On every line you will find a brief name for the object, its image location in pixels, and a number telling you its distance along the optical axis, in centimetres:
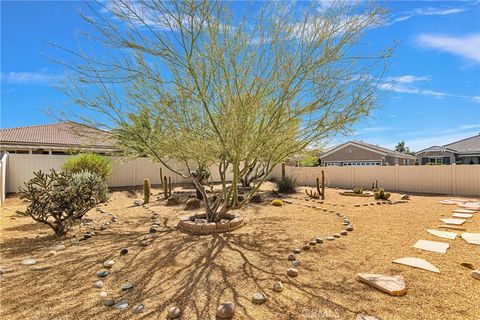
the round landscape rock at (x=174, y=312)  250
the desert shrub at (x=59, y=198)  505
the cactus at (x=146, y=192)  992
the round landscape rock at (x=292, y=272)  338
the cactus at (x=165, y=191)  1115
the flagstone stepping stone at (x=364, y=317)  241
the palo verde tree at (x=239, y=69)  404
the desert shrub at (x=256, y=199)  1018
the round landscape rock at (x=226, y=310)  249
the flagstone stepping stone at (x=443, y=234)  508
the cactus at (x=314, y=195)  1133
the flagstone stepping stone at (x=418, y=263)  354
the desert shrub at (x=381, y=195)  1084
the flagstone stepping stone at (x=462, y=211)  767
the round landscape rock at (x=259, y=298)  275
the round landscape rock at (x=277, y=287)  299
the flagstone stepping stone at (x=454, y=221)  615
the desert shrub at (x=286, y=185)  1337
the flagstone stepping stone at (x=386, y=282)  288
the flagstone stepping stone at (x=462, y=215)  696
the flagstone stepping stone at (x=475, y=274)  322
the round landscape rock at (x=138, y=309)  261
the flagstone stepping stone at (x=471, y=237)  475
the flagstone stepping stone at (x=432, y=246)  433
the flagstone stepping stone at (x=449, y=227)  571
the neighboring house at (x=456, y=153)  2206
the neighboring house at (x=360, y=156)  2266
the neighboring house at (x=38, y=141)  1503
